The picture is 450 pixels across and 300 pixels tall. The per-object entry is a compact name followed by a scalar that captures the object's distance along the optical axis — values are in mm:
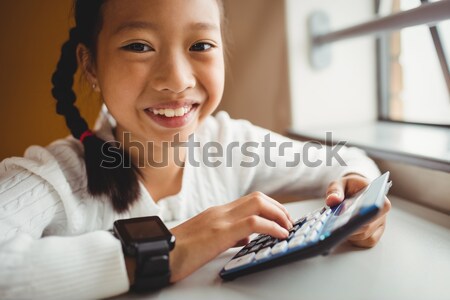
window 1018
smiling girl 501
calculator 430
